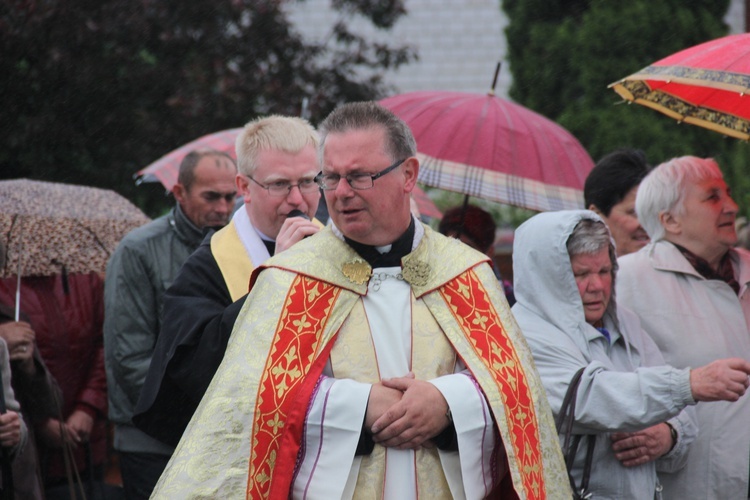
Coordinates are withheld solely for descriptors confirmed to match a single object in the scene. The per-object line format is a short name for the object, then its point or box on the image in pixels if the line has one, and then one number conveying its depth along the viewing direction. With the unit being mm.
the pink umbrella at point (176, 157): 14469
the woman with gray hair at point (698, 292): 9922
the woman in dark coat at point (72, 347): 12008
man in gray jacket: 10609
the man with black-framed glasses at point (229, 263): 7836
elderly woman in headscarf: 8289
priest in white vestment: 6699
